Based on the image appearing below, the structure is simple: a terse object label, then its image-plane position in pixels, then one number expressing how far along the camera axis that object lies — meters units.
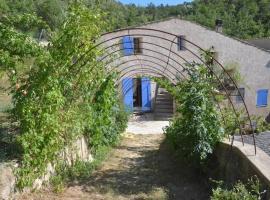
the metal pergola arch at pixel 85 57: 4.04
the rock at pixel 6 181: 3.09
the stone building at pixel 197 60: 11.38
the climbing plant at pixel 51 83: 3.41
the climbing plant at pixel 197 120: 3.94
